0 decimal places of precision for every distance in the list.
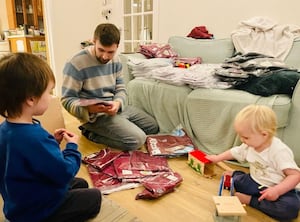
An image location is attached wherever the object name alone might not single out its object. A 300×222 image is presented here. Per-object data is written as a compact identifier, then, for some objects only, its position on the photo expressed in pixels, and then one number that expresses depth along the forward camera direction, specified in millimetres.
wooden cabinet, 4531
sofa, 1371
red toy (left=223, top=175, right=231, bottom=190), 1292
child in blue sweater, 733
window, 2984
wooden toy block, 1004
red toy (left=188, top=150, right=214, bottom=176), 1410
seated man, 1524
